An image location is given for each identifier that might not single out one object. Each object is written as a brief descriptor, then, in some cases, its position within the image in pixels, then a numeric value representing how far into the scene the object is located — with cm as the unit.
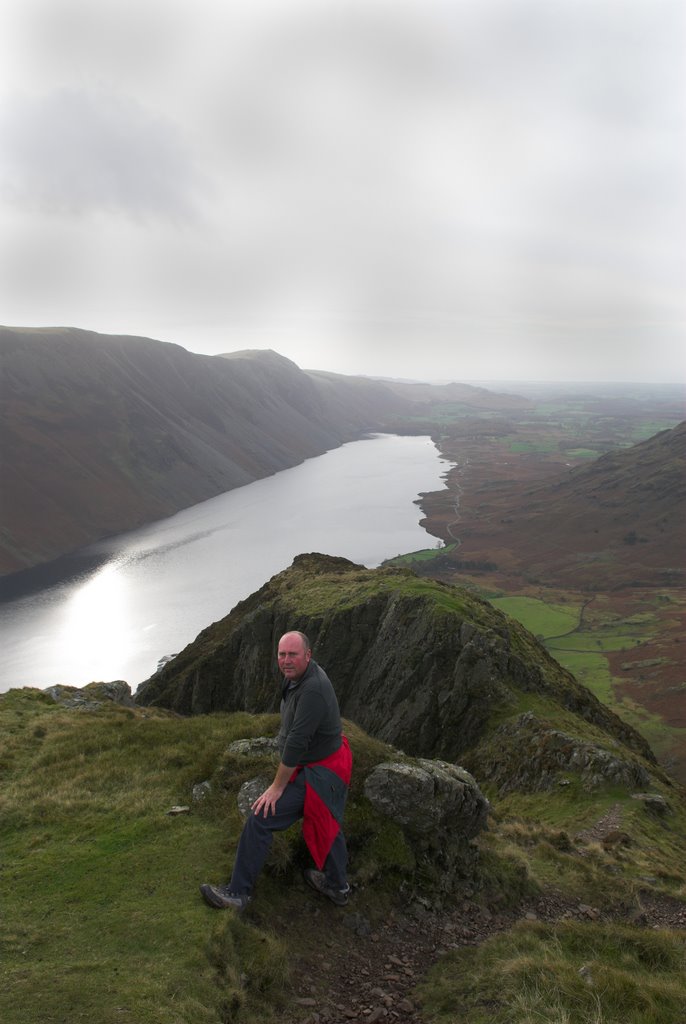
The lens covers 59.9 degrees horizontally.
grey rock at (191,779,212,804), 1032
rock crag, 2423
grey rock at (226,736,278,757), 1143
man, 759
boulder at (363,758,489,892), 992
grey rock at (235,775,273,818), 975
